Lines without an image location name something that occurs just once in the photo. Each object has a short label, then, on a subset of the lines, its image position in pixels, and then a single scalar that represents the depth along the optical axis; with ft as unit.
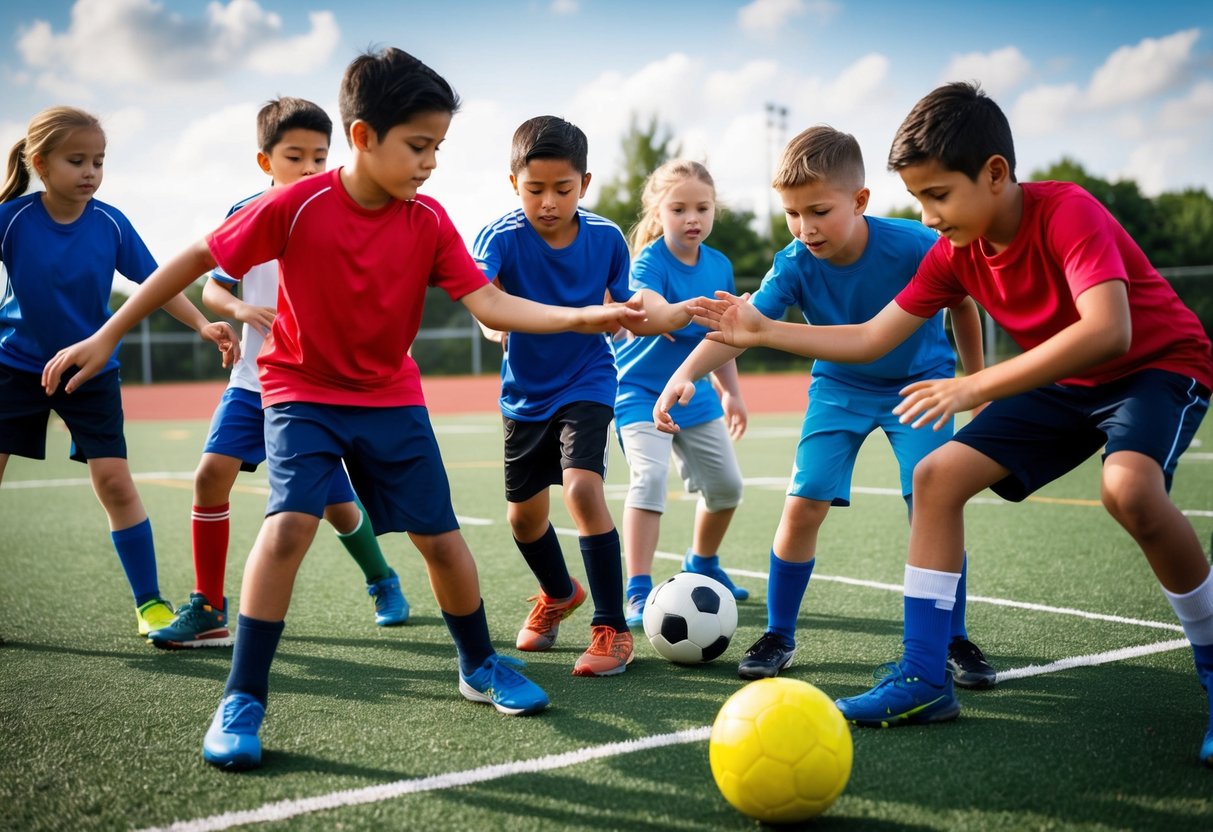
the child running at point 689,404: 17.10
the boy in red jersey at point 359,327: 10.63
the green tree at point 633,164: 167.73
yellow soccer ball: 8.30
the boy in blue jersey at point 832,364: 13.03
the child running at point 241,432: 15.08
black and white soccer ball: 13.50
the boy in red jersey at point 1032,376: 9.68
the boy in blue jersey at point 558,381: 13.65
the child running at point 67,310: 15.20
